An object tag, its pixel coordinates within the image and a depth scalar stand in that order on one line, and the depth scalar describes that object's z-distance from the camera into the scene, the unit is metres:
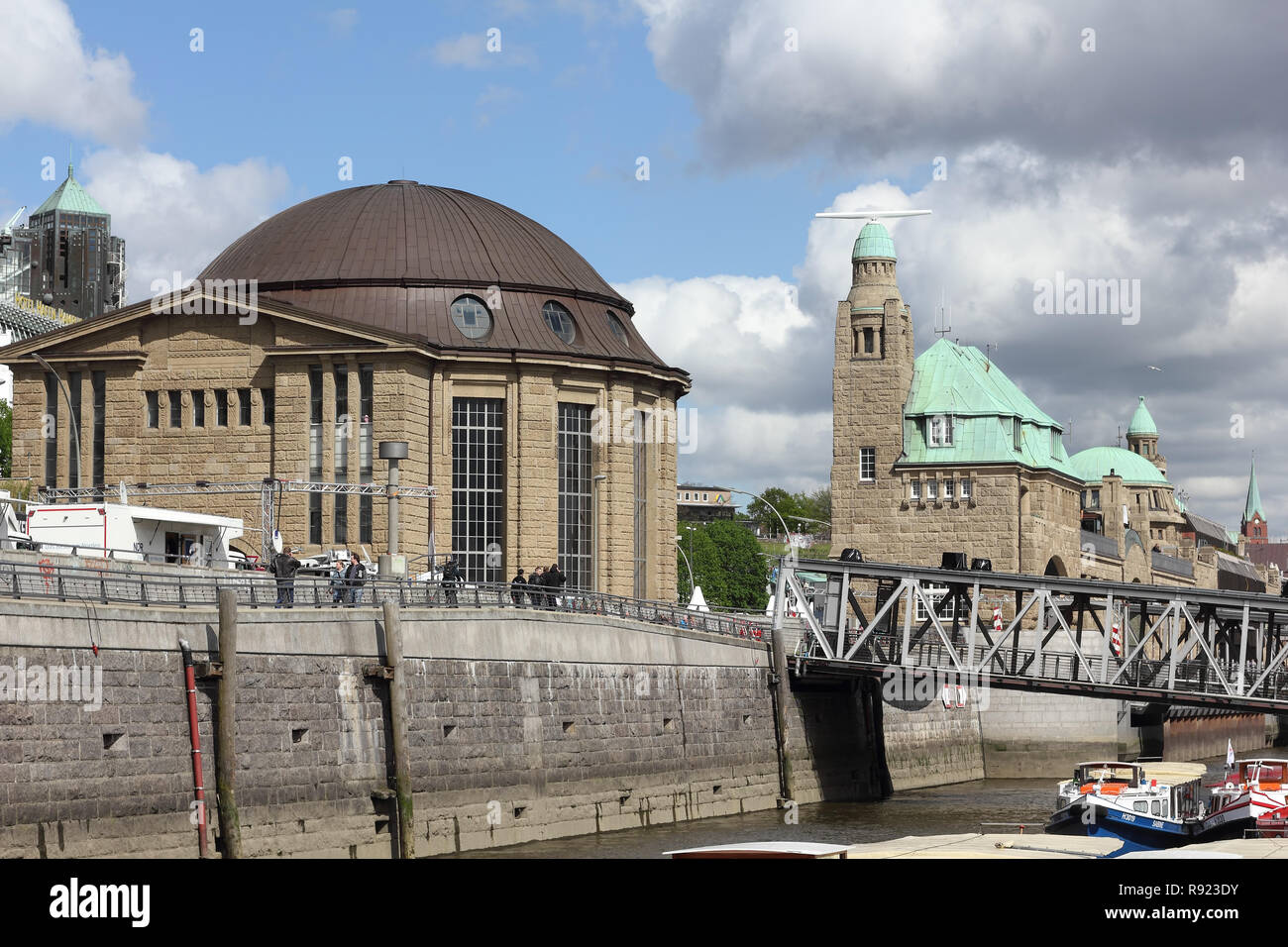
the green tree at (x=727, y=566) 158.50
